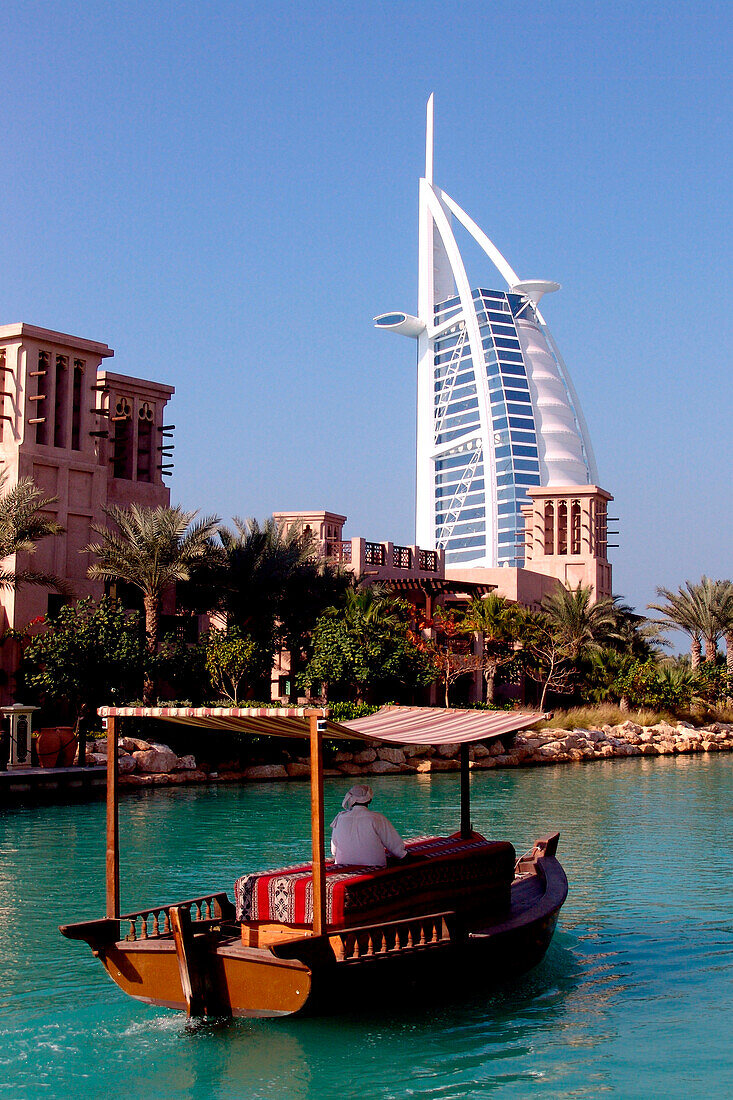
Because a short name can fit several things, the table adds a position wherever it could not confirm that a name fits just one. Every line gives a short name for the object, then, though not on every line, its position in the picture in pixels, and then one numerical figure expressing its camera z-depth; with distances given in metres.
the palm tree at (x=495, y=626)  36.09
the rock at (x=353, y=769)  26.62
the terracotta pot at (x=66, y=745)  22.45
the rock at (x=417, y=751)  28.23
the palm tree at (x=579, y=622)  38.19
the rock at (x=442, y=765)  28.17
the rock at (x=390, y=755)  27.70
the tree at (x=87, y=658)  24.64
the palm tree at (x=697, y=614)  42.22
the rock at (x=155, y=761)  23.52
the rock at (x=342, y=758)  26.84
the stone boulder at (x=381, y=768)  27.19
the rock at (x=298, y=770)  25.86
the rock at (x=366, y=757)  27.16
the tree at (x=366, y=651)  30.11
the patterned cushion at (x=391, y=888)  8.33
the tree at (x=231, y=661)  27.53
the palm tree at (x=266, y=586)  29.81
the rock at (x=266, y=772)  25.30
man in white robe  8.77
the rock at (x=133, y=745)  23.70
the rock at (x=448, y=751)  28.90
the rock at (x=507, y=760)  29.42
